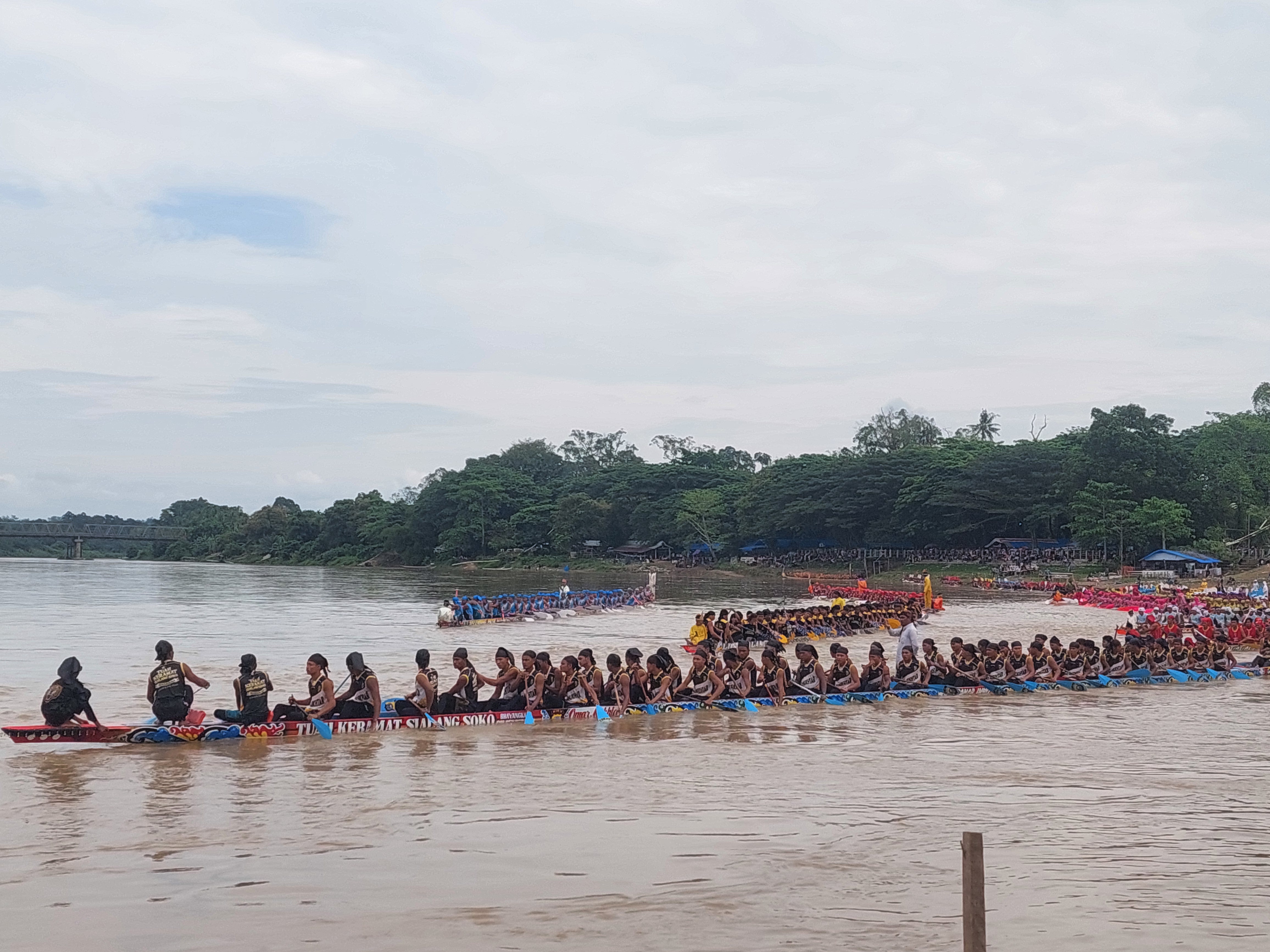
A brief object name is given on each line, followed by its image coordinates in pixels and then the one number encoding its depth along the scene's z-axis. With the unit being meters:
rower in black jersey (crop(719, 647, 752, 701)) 18.22
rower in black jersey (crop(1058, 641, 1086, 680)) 22.25
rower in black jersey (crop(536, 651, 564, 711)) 16.75
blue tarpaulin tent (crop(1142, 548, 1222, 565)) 63.38
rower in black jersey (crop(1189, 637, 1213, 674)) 24.61
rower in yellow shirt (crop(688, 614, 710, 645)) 27.91
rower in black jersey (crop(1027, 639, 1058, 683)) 21.62
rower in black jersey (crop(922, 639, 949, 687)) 20.50
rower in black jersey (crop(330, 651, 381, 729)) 15.11
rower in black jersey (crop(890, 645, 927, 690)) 19.89
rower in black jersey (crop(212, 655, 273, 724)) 14.43
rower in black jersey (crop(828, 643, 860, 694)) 19.25
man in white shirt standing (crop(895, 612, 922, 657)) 22.89
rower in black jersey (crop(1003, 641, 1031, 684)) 21.31
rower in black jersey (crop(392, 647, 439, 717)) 15.66
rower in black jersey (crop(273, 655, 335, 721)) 14.77
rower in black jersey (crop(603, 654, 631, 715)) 17.14
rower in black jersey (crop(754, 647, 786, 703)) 18.56
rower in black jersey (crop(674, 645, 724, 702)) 17.91
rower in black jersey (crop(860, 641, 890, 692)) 19.45
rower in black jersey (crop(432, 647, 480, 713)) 15.86
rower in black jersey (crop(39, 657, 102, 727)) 13.42
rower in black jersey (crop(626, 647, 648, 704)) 17.44
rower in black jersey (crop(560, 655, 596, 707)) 16.98
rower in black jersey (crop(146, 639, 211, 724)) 14.01
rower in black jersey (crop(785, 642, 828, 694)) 18.98
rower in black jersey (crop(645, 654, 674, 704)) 17.64
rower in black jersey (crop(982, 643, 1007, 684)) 21.03
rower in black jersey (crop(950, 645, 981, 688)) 20.69
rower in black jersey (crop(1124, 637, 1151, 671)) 23.34
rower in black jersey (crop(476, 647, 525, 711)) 16.39
